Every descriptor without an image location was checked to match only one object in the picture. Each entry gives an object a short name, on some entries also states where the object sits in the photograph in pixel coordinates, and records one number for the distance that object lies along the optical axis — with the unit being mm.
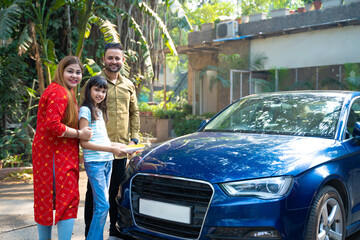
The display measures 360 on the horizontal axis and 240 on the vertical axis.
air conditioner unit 15312
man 3690
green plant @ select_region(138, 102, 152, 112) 16172
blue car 2721
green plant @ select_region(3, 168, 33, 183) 7113
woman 2922
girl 3178
